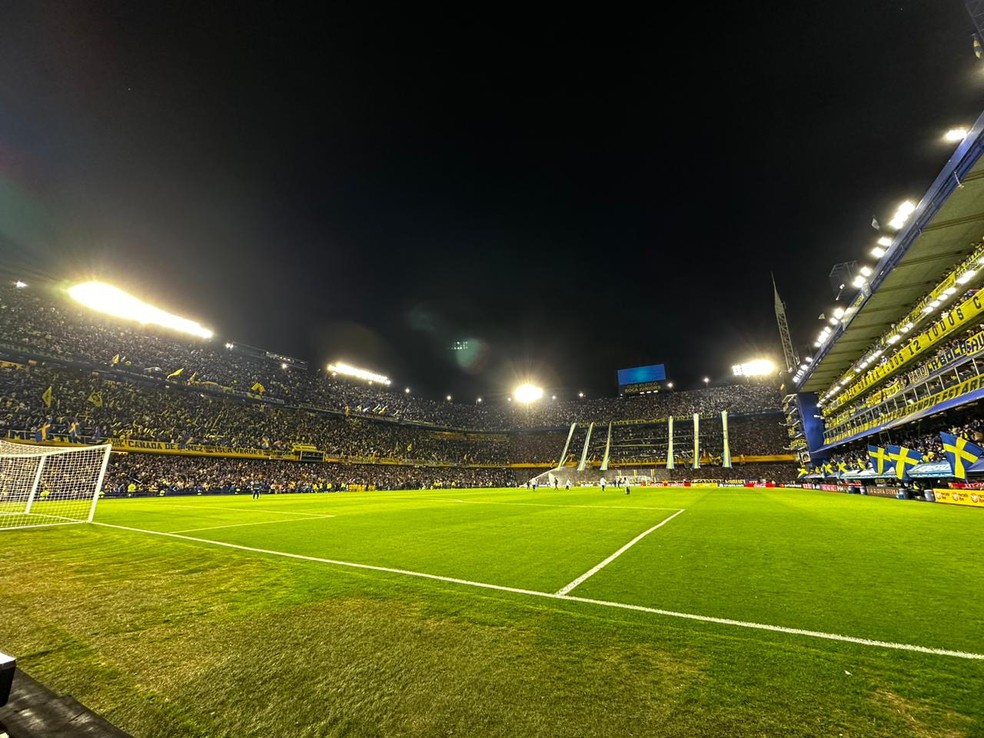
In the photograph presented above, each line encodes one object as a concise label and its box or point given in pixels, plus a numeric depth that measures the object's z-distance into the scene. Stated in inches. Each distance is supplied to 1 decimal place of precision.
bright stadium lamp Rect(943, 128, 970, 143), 701.9
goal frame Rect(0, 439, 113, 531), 484.8
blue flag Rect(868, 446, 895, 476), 1001.9
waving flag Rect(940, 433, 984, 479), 684.1
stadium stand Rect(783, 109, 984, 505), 695.1
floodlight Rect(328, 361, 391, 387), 2581.2
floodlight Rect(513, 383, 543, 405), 3203.7
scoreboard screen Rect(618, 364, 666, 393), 2944.9
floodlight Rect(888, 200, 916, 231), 890.1
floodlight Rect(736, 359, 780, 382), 2632.9
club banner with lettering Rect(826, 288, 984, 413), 716.2
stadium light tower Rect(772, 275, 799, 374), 2588.6
